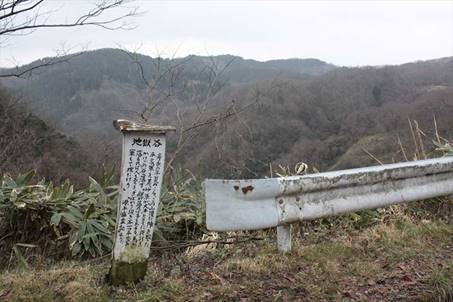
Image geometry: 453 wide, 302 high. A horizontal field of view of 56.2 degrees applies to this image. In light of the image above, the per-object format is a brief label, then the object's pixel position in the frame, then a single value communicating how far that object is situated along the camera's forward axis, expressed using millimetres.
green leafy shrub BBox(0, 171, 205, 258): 3686
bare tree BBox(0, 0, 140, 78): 4724
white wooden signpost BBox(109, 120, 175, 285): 2229
